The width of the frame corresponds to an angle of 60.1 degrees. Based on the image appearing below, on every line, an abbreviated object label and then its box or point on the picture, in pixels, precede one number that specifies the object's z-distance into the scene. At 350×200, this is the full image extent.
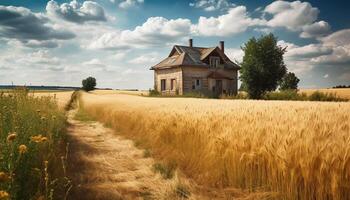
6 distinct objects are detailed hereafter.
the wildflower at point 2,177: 2.02
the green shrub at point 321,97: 26.93
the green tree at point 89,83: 82.88
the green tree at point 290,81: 69.56
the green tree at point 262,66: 33.34
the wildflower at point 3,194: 1.81
